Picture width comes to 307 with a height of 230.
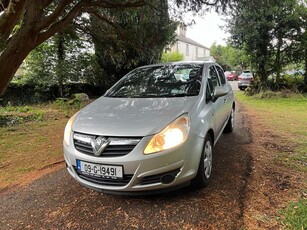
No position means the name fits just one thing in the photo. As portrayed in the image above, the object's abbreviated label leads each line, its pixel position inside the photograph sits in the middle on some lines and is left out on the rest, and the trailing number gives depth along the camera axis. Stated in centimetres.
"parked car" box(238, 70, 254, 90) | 1968
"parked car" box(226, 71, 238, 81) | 3497
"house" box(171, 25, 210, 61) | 4066
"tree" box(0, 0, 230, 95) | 564
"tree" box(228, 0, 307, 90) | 1213
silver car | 270
